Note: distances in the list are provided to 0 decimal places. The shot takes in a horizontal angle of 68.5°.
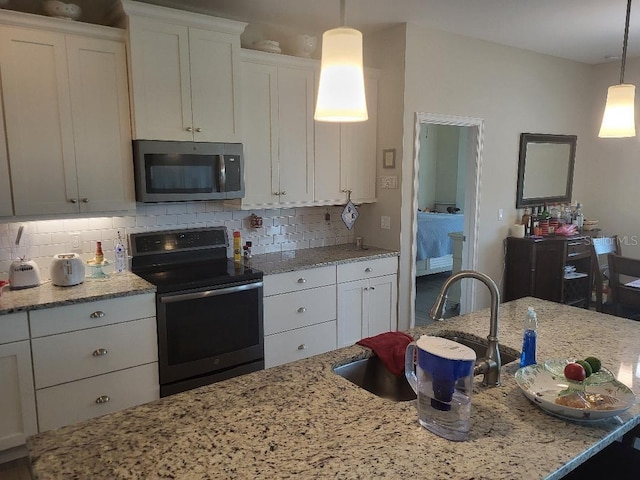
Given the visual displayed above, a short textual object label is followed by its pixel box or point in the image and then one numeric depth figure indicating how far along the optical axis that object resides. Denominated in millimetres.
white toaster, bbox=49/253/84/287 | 2725
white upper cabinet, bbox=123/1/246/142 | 2863
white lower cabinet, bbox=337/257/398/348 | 3664
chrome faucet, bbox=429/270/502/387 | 1562
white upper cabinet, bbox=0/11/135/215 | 2580
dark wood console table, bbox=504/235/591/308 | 4555
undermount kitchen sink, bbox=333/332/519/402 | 1817
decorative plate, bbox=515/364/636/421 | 1344
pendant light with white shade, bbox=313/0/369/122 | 1563
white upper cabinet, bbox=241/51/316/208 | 3402
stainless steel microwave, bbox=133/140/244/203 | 2939
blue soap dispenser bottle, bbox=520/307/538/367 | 1686
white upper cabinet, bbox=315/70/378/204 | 3803
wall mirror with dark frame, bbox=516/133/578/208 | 4829
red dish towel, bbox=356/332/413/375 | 1800
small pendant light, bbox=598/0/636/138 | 2367
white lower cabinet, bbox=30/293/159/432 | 2479
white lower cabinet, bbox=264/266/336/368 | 3289
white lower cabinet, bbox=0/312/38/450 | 2363
